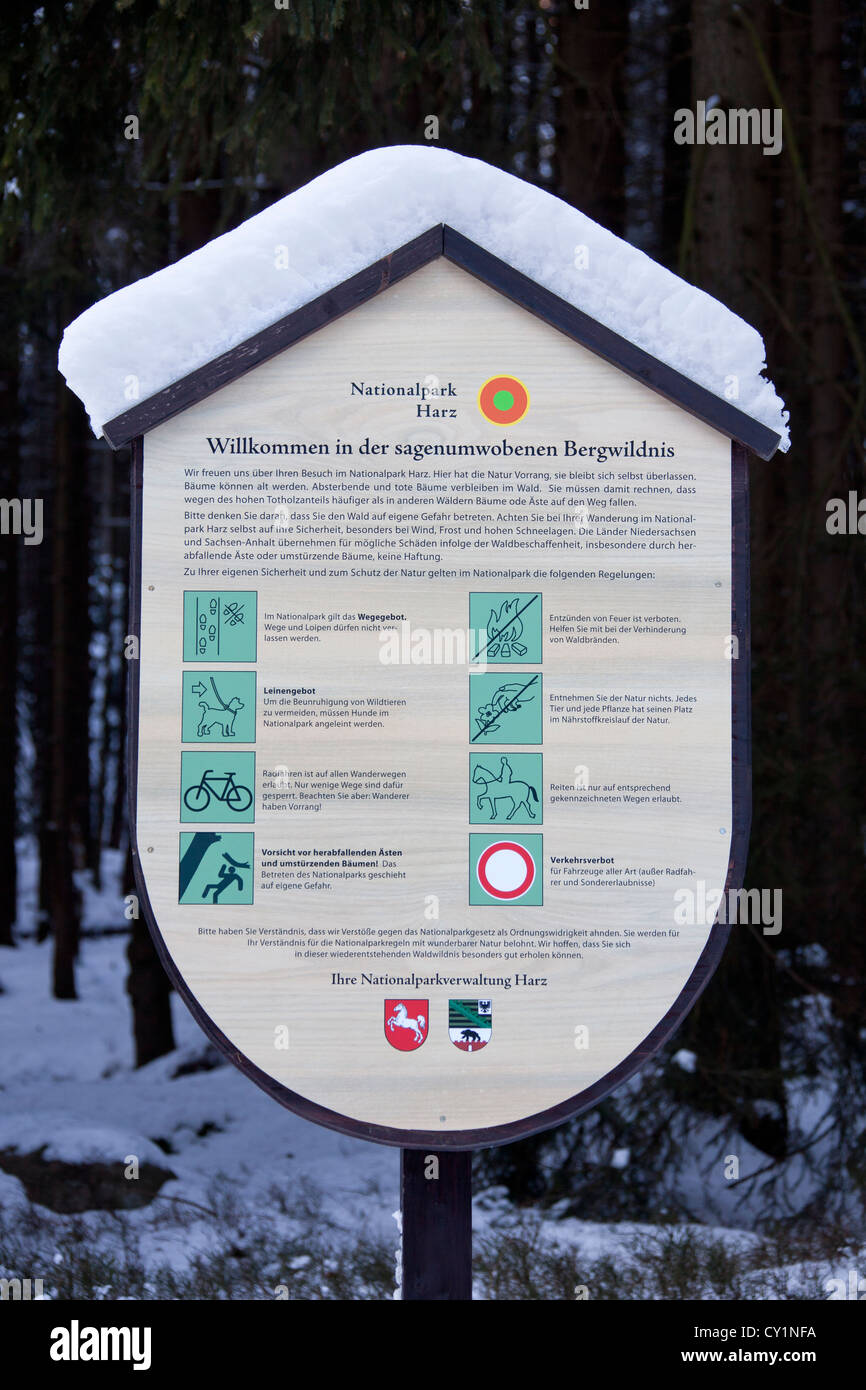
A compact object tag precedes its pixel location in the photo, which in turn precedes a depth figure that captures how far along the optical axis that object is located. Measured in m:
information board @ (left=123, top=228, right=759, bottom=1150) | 2.75
